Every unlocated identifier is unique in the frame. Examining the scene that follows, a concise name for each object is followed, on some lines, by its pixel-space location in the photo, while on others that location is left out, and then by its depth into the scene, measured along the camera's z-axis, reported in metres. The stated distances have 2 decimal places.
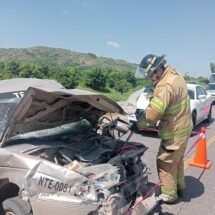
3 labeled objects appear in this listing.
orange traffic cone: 4.43
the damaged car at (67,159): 2.16
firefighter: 2.96
